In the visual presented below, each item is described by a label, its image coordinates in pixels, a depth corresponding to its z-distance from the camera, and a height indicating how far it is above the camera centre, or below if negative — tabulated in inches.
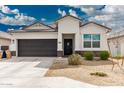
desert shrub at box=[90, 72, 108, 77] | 205.2 -59.2
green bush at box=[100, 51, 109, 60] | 363.4 -35.1
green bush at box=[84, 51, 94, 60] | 355.4 -34.2
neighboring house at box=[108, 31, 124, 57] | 430.5 +17.9
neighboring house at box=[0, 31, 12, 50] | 487.2 +38.1
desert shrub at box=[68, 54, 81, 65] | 286.0 -39.4
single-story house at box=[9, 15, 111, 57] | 429.4 +37.3
